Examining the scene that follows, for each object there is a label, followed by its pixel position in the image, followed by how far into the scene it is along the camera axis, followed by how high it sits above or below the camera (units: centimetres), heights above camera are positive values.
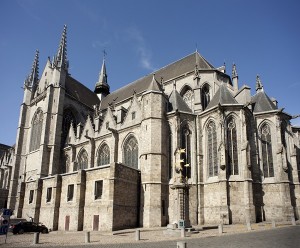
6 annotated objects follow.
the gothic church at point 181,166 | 1920 +229
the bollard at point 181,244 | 666 -128
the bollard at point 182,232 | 1307 -187
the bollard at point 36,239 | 1239 -215
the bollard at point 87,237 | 1233 -203
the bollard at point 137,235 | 1263 -200
